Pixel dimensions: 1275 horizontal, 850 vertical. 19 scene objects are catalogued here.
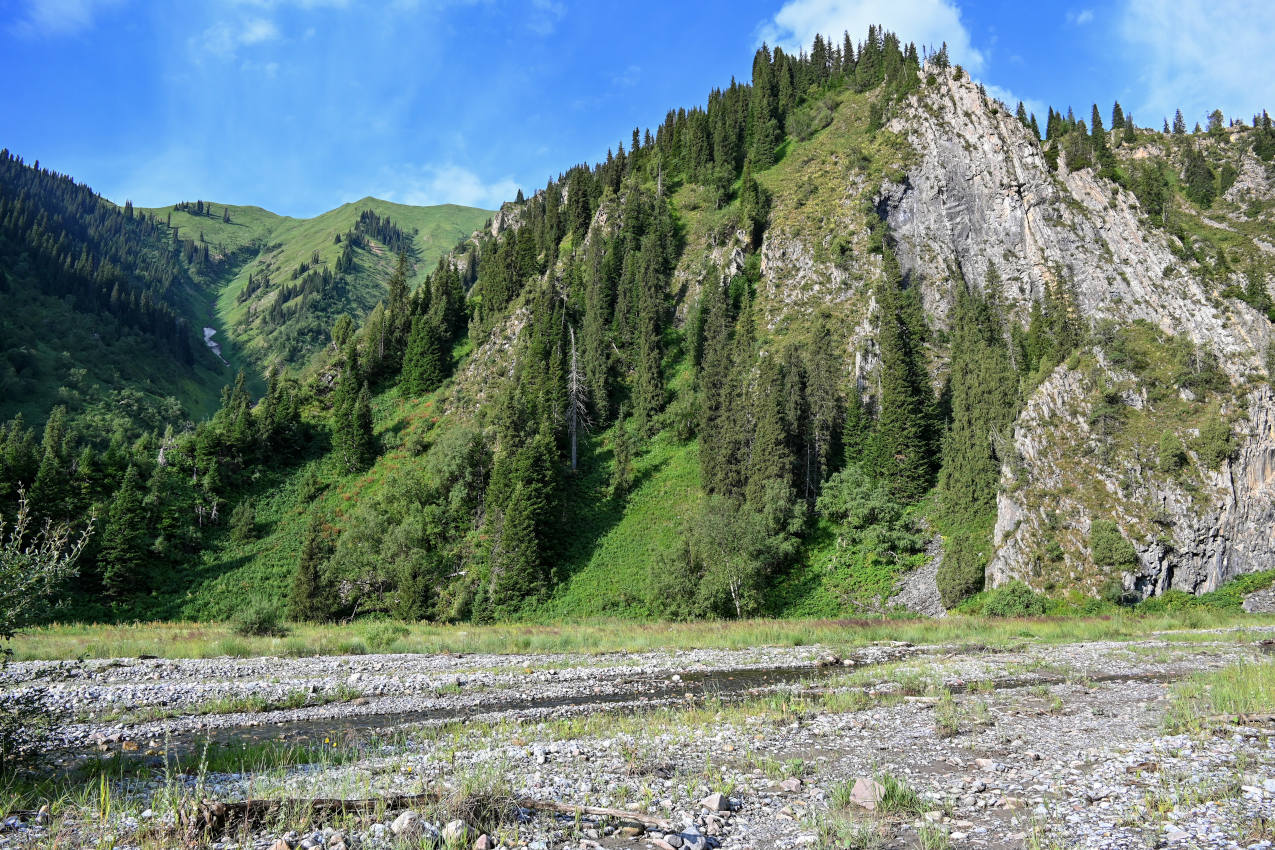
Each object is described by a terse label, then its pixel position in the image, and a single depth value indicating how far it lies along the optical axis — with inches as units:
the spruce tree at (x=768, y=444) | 2320.4
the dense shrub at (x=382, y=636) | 1322.6
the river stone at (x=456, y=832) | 302.5
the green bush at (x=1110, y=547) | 1675.7
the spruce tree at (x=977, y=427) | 2123.5
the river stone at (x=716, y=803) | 374.3
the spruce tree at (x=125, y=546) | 2190.0
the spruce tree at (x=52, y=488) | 2304.8
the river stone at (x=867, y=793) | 370.0
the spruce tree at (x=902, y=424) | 2309.3
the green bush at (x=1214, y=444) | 1776.6
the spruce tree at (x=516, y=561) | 2124.8
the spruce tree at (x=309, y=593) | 1962.4
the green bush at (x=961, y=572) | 1822.1
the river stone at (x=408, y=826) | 307.4
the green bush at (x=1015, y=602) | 1692.9
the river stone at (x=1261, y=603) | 1606.8
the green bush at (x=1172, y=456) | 1803.6
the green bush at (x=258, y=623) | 1446.9
